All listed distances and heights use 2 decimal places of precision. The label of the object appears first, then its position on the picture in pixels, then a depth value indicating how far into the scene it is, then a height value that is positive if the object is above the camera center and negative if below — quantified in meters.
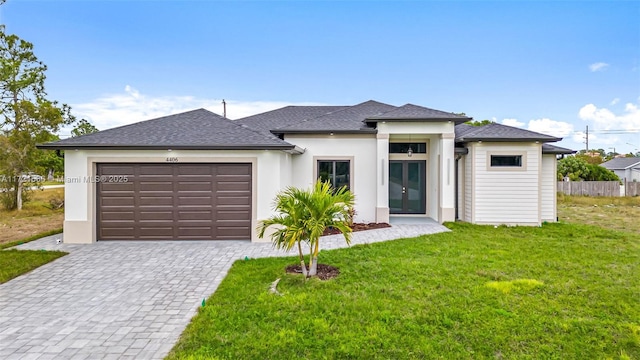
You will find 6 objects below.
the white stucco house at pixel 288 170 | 8.42 +0.24
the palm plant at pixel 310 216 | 5.20 -0.69
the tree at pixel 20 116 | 13.70 +2.84
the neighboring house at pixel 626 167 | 37.28 +1.45
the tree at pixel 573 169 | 23.14 +0.74
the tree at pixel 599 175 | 22.77 +0.26
